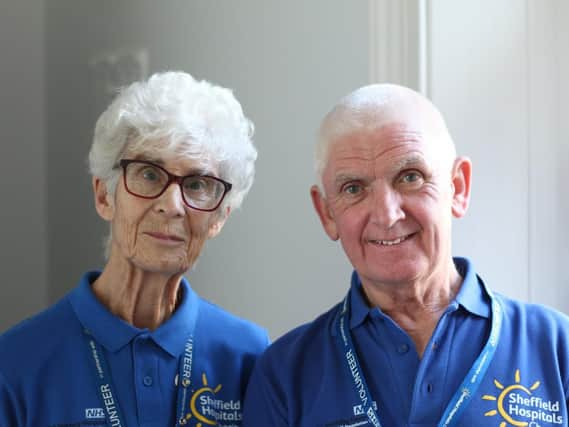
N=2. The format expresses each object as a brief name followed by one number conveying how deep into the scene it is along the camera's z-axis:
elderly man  1.78
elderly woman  1.94
